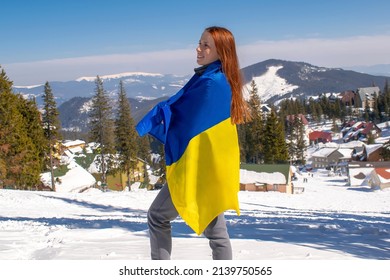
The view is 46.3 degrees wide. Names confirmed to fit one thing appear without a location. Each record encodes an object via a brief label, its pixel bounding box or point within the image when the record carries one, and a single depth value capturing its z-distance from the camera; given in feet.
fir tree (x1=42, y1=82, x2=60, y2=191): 116.57
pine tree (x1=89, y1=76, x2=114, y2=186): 136.36
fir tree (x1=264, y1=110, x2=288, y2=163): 165.78
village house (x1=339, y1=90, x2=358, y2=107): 646.45
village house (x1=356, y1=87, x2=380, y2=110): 631.97
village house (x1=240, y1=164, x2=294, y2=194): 139.54
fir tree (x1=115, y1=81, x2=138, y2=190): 135.74
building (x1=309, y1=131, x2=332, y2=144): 468.75
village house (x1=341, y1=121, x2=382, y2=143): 419.13
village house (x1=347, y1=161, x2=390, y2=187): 181.98
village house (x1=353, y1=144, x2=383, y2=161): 286.66
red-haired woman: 12.48
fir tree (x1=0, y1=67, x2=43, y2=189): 101.24
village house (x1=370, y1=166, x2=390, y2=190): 158.92
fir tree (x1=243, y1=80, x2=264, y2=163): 175.52
